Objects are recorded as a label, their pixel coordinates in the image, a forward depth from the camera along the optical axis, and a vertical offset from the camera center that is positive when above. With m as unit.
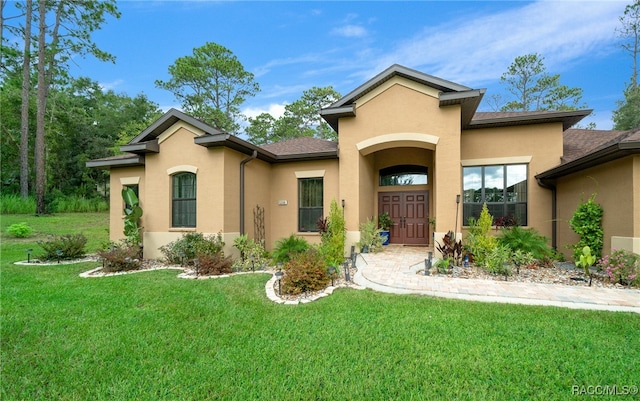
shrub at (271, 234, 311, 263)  8.34 -1.39
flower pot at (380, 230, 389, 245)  11.23 -1.33
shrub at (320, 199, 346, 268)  8.66 -1.16
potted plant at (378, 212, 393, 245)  12.33 -0.84
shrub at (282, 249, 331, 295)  6.05 -1.59
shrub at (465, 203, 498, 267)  7.85 -1.08
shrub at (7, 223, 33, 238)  13.69 -1.36
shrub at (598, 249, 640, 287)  6.13 -1.44
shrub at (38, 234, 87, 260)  9.94 -1.61
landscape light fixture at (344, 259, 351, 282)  6.81 -1.74
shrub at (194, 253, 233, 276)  7.84 -1.74
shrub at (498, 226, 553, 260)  8.08 -1.15
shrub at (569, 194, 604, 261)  7.51 -0.65
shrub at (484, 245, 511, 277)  7.08 -1.47
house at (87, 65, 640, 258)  9.23 +1.27
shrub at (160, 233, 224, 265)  8.86 -1.41
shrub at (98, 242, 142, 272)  8.41 -1.72
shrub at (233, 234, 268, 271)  9.18 -1.65
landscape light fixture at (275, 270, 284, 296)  6.09 -1.69
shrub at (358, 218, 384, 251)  10.17 -1.24
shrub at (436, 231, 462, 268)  8.04 -1.36
